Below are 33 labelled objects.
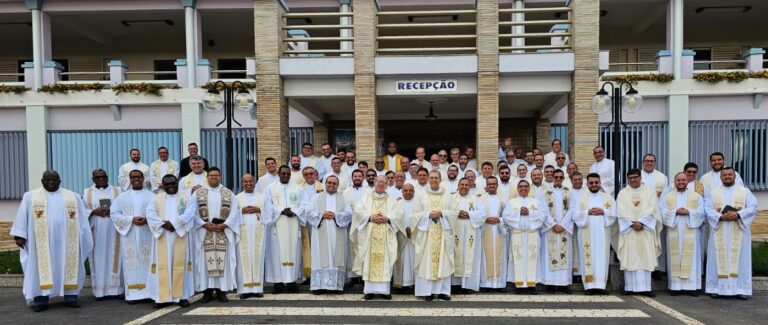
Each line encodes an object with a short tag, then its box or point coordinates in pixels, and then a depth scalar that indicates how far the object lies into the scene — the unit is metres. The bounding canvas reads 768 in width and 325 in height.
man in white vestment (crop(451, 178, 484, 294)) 8.74
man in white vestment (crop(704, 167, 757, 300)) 8.63
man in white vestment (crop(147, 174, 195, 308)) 8.06
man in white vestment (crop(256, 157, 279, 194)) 10.28
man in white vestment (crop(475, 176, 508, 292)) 8.98
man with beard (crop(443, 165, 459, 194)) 10.28
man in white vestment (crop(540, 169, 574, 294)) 8.98
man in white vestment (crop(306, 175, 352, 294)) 8.88
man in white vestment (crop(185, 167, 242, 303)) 8.33
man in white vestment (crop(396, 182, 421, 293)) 8.62
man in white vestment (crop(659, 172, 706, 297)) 8.78
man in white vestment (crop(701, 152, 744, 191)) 9.60
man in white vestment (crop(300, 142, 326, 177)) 12.23
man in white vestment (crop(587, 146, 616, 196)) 11.13
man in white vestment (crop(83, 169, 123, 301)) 8.71
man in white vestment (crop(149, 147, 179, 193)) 12.12
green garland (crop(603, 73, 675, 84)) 15.55
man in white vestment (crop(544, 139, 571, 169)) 11.65
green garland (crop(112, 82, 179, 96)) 16.38
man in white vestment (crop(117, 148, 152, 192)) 11.61
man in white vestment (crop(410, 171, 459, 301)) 8.36
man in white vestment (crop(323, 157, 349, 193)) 10.88
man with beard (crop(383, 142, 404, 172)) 12.96
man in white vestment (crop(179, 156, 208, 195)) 9.80
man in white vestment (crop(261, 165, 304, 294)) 8.93
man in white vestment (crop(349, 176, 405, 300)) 8.40
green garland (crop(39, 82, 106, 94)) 16.47
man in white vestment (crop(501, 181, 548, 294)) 8.90
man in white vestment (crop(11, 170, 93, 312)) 8.06
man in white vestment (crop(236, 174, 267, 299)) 8.60
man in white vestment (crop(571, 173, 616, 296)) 8.80
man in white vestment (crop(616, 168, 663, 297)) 8.66
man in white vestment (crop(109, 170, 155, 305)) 8.26
